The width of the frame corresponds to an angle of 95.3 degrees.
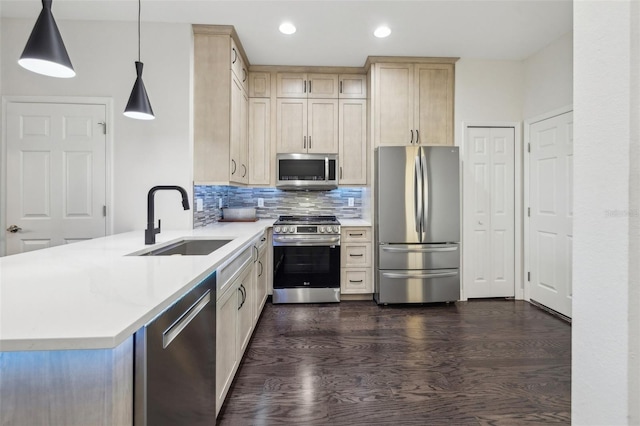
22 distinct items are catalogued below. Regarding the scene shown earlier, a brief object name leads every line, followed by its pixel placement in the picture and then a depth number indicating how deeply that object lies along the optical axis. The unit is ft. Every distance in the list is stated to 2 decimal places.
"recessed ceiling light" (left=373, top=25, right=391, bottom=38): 9.36
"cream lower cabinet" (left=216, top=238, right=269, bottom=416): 5.12
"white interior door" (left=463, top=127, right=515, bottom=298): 11.62
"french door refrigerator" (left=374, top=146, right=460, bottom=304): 10.76
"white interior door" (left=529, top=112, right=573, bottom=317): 9.80
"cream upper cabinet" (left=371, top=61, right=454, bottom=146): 11.45
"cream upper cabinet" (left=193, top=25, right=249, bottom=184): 9.25
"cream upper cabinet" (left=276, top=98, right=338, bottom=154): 12.17
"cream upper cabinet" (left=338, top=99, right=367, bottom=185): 12.24
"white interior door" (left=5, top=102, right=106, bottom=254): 8.49
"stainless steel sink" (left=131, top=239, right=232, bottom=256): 7.20
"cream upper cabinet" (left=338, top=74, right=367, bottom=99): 12.28
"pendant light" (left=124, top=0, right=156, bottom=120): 6.33
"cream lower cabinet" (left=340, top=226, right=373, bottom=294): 11.39
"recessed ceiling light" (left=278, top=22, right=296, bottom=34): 9.08
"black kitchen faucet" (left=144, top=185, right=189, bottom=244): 5.95
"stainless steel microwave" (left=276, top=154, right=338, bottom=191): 12.00
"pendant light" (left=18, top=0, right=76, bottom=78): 4.03
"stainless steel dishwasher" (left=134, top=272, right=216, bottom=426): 2.61
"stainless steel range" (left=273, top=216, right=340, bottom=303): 10.95
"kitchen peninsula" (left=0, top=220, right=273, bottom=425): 2.11
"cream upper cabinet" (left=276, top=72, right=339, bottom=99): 12.17
